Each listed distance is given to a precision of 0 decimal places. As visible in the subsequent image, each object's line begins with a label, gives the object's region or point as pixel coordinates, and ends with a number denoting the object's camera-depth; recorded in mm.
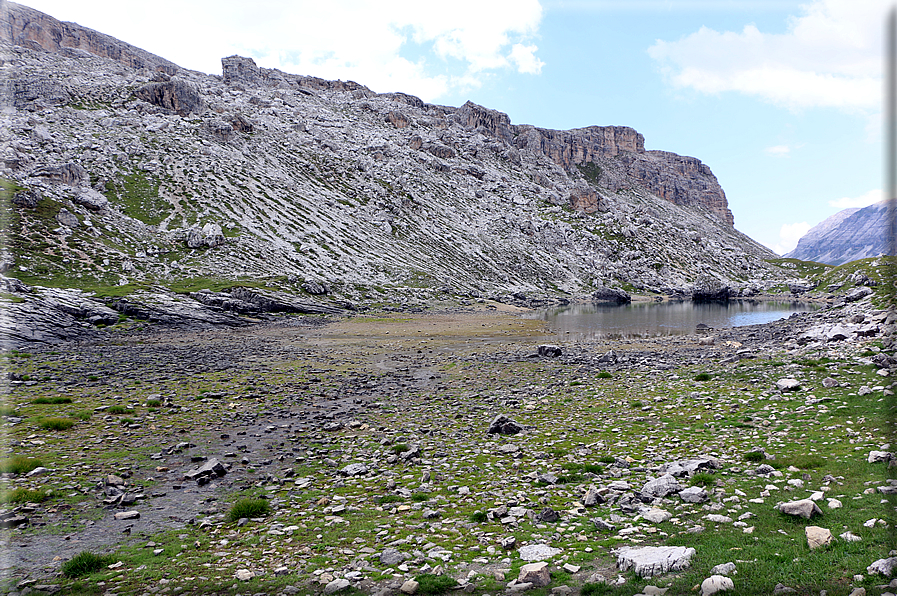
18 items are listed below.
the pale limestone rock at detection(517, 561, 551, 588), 8242
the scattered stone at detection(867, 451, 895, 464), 11241
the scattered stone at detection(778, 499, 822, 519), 9258
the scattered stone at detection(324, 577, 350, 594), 8594
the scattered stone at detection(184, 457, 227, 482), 14945
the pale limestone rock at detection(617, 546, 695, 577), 8188
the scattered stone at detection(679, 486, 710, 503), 11117
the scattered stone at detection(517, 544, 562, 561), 9328
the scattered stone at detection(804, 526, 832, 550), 8094
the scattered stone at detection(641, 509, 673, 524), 10398
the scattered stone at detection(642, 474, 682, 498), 11750
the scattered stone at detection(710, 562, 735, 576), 7692
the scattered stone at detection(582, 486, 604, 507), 11734
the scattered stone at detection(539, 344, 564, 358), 40250
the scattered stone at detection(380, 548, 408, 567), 9469
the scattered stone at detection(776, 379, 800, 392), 20797
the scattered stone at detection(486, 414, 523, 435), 18828
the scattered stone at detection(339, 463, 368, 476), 15200
